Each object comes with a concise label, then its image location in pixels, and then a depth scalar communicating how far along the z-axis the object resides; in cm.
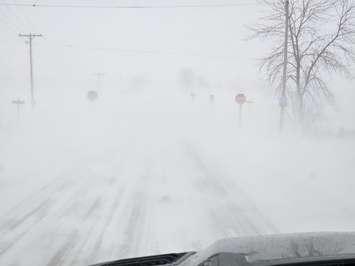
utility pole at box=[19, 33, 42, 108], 4624
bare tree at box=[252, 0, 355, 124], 2821
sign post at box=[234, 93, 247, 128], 2856
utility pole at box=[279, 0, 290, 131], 2530
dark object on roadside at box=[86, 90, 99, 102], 5428
